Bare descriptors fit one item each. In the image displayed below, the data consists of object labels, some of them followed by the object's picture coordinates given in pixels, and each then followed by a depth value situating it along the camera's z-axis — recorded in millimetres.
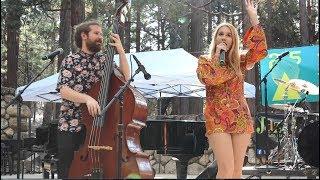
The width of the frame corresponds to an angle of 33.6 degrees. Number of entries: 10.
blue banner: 10930
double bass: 4309
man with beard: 4562
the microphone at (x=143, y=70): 4484
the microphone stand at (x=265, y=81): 7796
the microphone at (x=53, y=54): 5673
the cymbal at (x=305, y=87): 8266
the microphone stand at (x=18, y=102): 6331
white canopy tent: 11016
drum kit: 8328
